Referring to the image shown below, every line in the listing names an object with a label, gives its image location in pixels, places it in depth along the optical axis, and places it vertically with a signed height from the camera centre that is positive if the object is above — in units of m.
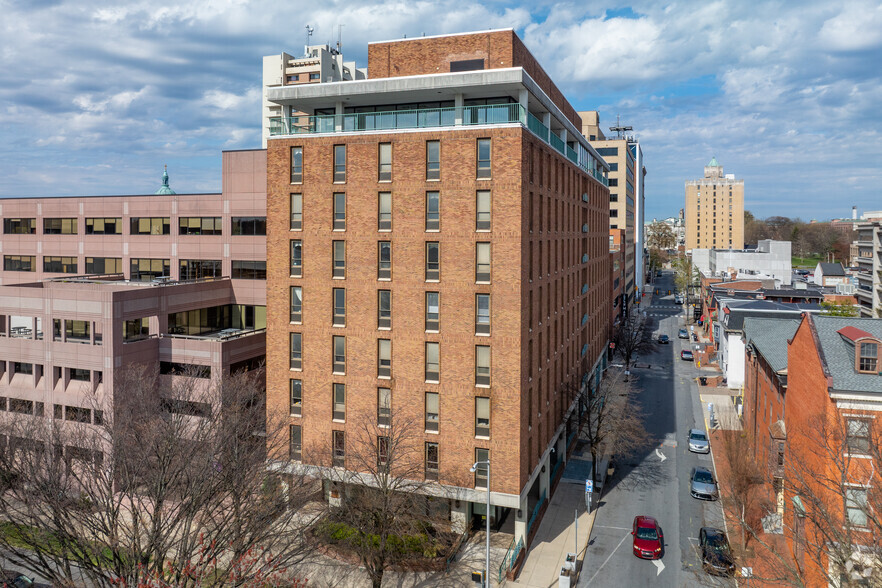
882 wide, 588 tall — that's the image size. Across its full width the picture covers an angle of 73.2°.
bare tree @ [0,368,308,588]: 23.30 -9.83
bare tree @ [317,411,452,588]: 31.08 -12.85
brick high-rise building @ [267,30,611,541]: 33.16 +0.19
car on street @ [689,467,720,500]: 41.22 -15.48
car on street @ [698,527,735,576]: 30.67 -15.31
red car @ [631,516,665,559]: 33.78 -15.75
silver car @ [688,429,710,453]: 49.94 -14.97
